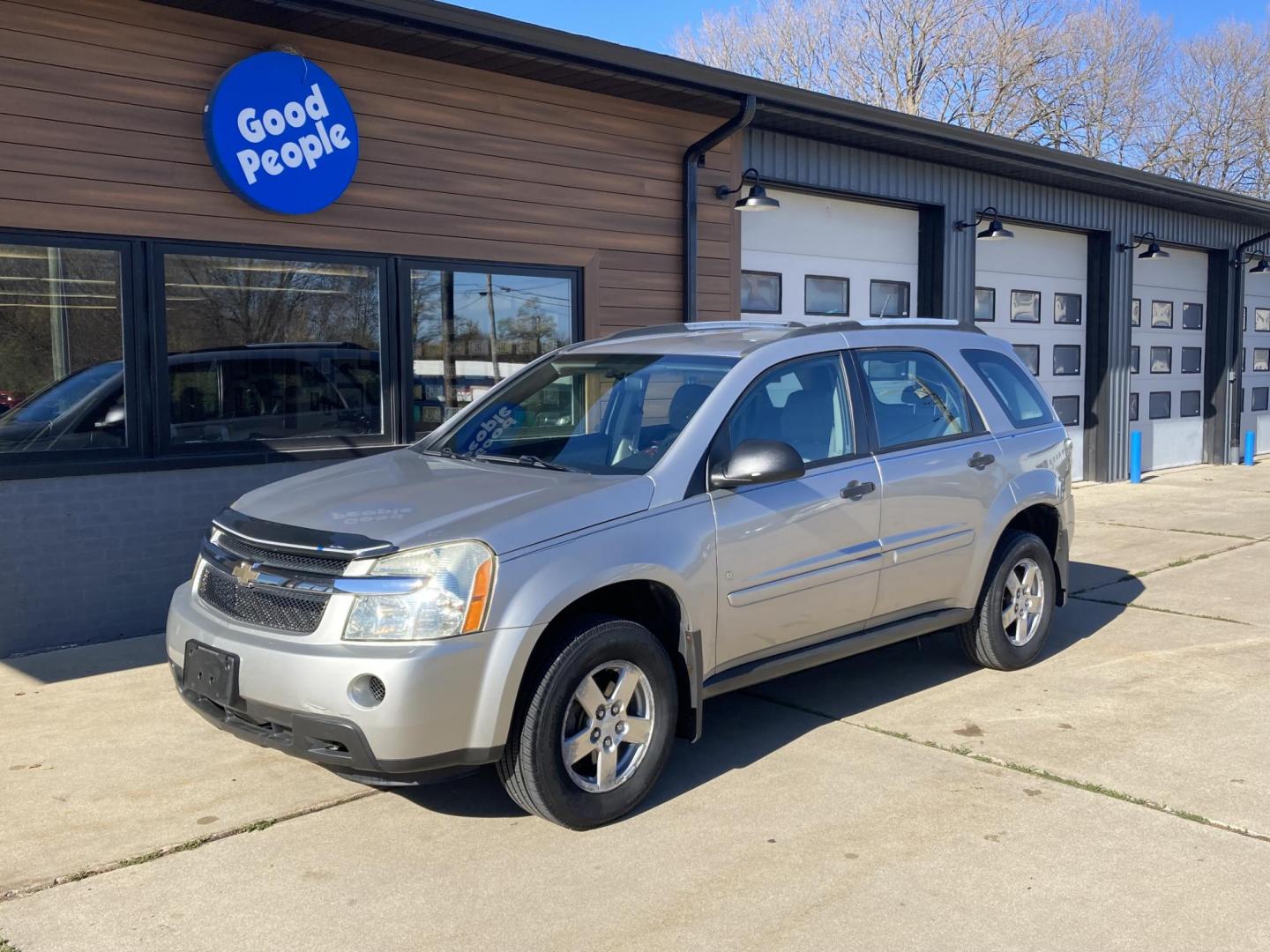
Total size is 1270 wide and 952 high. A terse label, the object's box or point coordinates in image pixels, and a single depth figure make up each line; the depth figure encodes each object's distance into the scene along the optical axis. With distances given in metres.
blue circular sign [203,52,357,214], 7.01
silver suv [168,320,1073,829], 3.80
